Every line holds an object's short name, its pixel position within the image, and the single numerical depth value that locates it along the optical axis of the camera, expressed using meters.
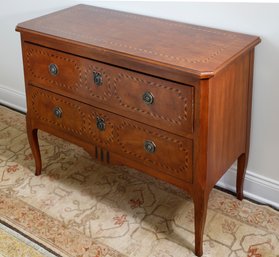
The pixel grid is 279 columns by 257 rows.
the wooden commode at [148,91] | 1.66
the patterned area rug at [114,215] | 1.95
